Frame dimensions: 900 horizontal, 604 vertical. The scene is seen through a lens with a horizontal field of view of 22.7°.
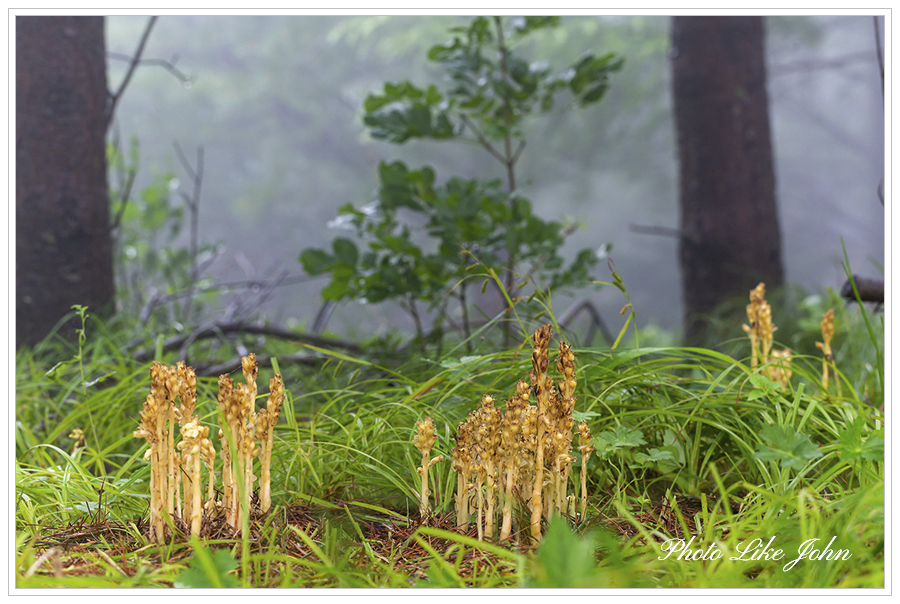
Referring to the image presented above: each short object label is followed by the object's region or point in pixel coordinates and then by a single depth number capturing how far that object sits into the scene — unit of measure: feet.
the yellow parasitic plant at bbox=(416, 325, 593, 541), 6.83
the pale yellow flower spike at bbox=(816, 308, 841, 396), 7.58
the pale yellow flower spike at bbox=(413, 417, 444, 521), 6.94
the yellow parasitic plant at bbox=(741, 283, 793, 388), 7.67
